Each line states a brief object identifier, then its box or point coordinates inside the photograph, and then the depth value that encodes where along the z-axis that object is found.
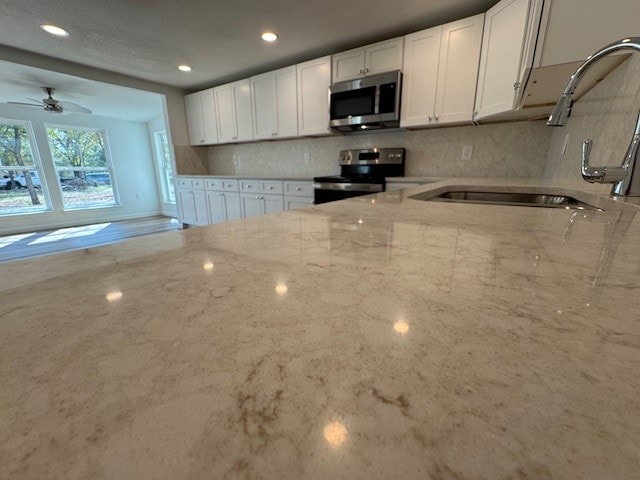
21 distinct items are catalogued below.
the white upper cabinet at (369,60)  2.49
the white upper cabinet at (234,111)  3.58
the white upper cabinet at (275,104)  3.18
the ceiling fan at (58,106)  3.41
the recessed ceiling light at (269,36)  2.47
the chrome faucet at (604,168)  0.90
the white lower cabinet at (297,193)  3.05
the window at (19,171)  4.77
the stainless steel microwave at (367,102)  2.52
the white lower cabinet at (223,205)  3.70
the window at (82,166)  5.30
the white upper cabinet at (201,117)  3.95
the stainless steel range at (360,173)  2.68
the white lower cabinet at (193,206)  4.10
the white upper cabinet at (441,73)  2.19
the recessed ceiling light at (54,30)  2.27
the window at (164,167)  6.16
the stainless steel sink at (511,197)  1.30
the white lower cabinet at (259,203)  3.29
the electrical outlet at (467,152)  2.61
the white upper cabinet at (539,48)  1.25
